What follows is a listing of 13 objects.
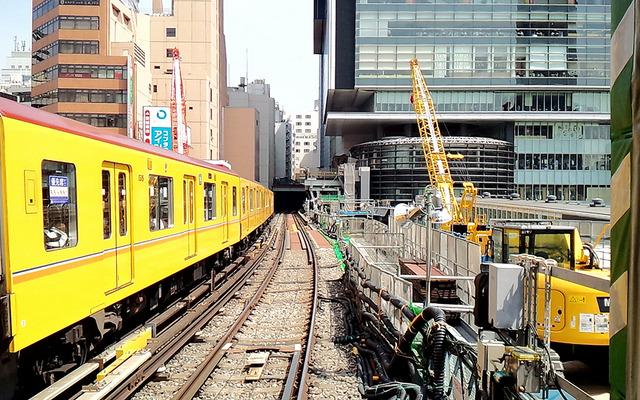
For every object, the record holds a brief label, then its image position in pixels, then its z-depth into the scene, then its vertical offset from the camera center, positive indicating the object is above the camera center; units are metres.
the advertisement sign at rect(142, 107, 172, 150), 38.78 +4.52
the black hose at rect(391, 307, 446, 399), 4.60 -1.46
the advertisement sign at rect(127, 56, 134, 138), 42.66 +7.69
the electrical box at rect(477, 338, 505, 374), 3.29 -1.12
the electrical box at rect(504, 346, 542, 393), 2.98 -1.11
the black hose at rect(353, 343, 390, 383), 5.93 -2.31
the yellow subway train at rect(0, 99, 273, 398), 4.00 -0.51
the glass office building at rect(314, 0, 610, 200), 51.47 +11.41
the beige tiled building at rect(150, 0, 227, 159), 53.12 +13.77
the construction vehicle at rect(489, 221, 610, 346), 6.42 -1.39
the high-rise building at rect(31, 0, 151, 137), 42.94 +9.83
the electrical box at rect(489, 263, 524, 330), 3.18 -0.70
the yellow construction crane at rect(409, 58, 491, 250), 22.92 +0.43
